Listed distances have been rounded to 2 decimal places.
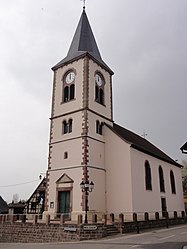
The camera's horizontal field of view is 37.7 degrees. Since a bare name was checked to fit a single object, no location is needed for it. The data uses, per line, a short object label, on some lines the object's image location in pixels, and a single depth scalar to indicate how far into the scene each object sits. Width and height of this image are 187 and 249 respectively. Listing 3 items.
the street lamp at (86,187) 19.02
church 22.88
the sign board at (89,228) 16.91
